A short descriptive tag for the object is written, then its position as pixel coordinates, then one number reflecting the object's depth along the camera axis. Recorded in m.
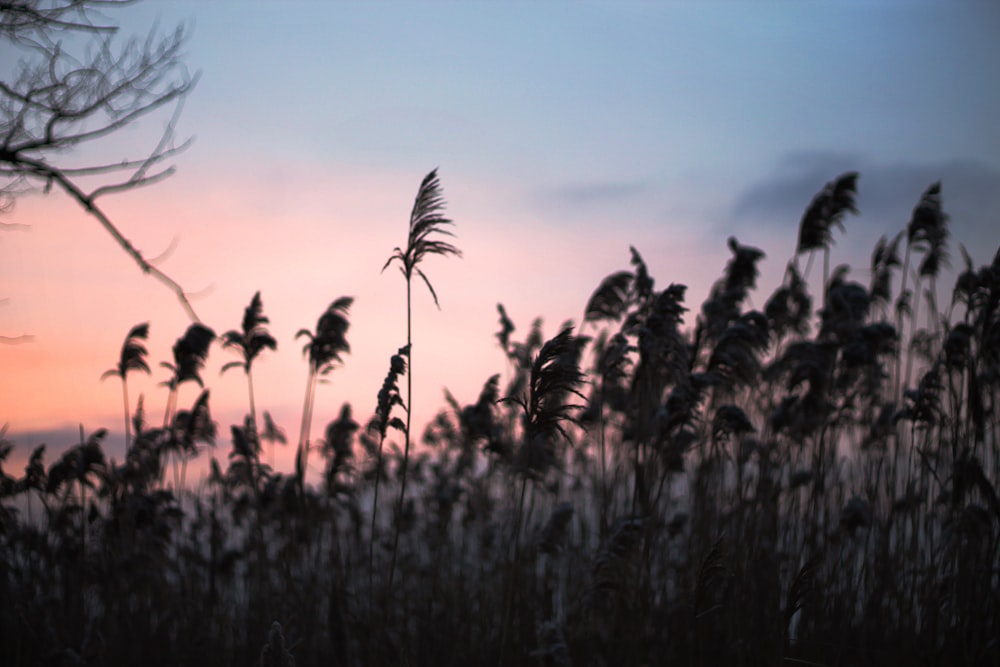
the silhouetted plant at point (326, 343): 6.71
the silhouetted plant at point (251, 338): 7.36
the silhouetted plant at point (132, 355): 8.27
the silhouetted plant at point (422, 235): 4.13
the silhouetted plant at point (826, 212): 7.67
